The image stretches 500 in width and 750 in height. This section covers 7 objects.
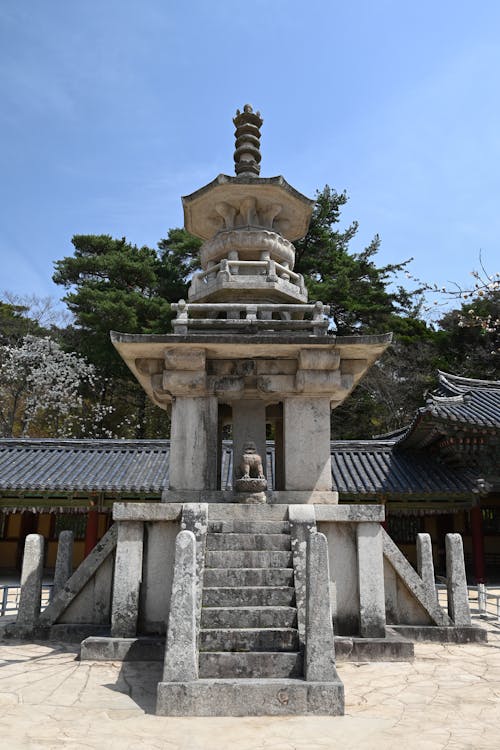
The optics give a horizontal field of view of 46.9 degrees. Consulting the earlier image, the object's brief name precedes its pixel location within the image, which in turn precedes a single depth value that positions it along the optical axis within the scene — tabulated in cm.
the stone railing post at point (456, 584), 743
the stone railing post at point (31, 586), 726
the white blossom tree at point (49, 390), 2692
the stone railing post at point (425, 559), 789
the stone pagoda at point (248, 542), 500
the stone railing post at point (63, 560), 806
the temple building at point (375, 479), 1572
